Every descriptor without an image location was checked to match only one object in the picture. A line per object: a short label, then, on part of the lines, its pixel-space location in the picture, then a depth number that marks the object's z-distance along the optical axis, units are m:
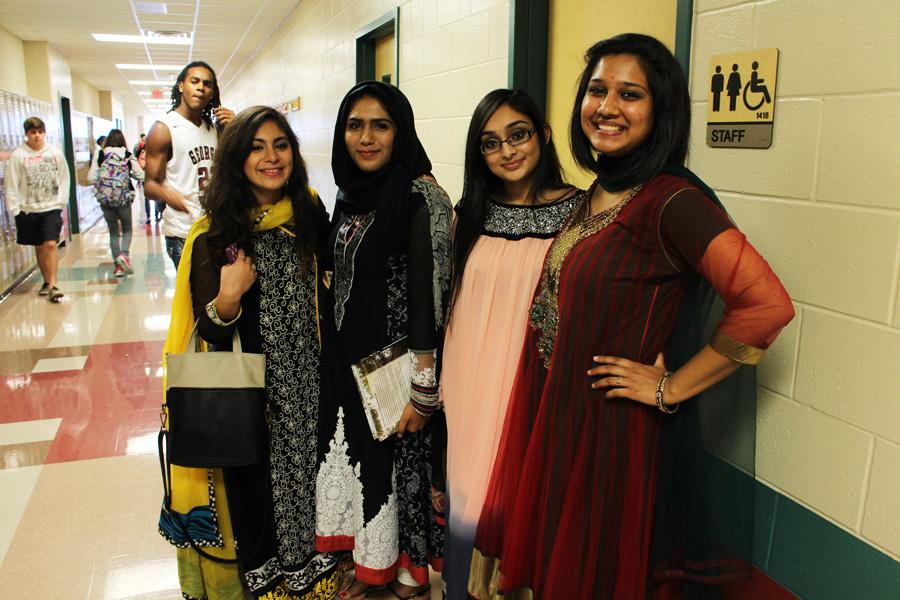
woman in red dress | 1.36
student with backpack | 7.76
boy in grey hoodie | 6.33
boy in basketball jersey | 3.19
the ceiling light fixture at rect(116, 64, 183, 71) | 13.41
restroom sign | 1.47
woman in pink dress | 1.73
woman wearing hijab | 1.90
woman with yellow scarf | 1.95
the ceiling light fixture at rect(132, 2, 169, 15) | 7.40
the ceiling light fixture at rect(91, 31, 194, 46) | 9.71
